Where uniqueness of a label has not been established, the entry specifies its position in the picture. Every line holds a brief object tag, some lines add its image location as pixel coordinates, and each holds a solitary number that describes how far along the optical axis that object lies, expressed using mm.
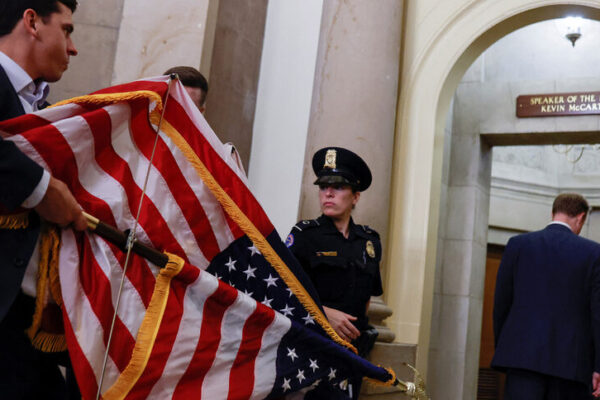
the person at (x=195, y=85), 2740
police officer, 2973
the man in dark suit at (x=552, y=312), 3766
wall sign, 6680
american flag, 1714
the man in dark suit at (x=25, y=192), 1503
